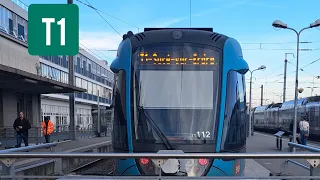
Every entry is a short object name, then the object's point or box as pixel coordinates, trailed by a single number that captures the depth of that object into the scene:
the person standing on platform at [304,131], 20.32
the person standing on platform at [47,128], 18.73
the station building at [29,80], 19.45
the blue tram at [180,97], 6.79
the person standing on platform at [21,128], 16.36
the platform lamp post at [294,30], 22.79
